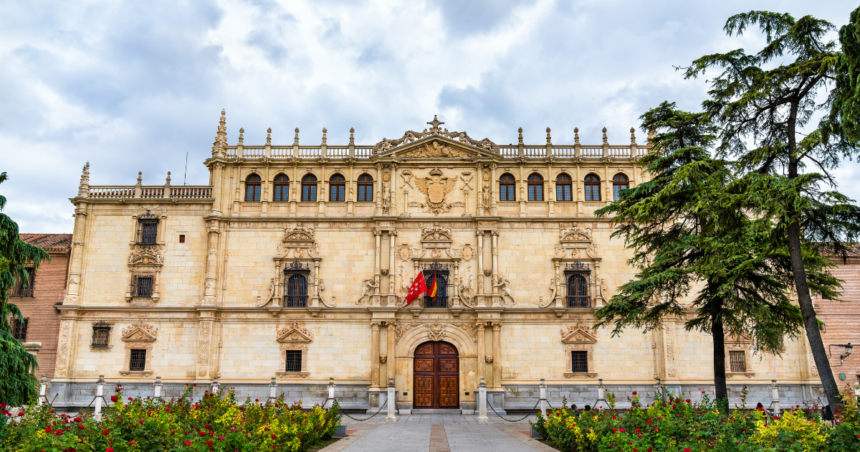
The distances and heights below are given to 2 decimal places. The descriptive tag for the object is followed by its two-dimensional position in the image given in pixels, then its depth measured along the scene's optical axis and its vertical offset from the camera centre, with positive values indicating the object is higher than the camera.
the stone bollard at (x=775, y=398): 22.75 -2.42
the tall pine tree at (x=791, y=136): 15.55 +5.78
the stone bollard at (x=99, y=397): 22.48 -2.45
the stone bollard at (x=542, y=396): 24.72 -2.51
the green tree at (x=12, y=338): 17.94 -0.23
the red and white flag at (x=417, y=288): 30.89 +2.29
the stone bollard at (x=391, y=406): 26.36 -3.13
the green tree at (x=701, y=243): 17.94 +2.87
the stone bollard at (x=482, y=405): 26.31 -3.07
